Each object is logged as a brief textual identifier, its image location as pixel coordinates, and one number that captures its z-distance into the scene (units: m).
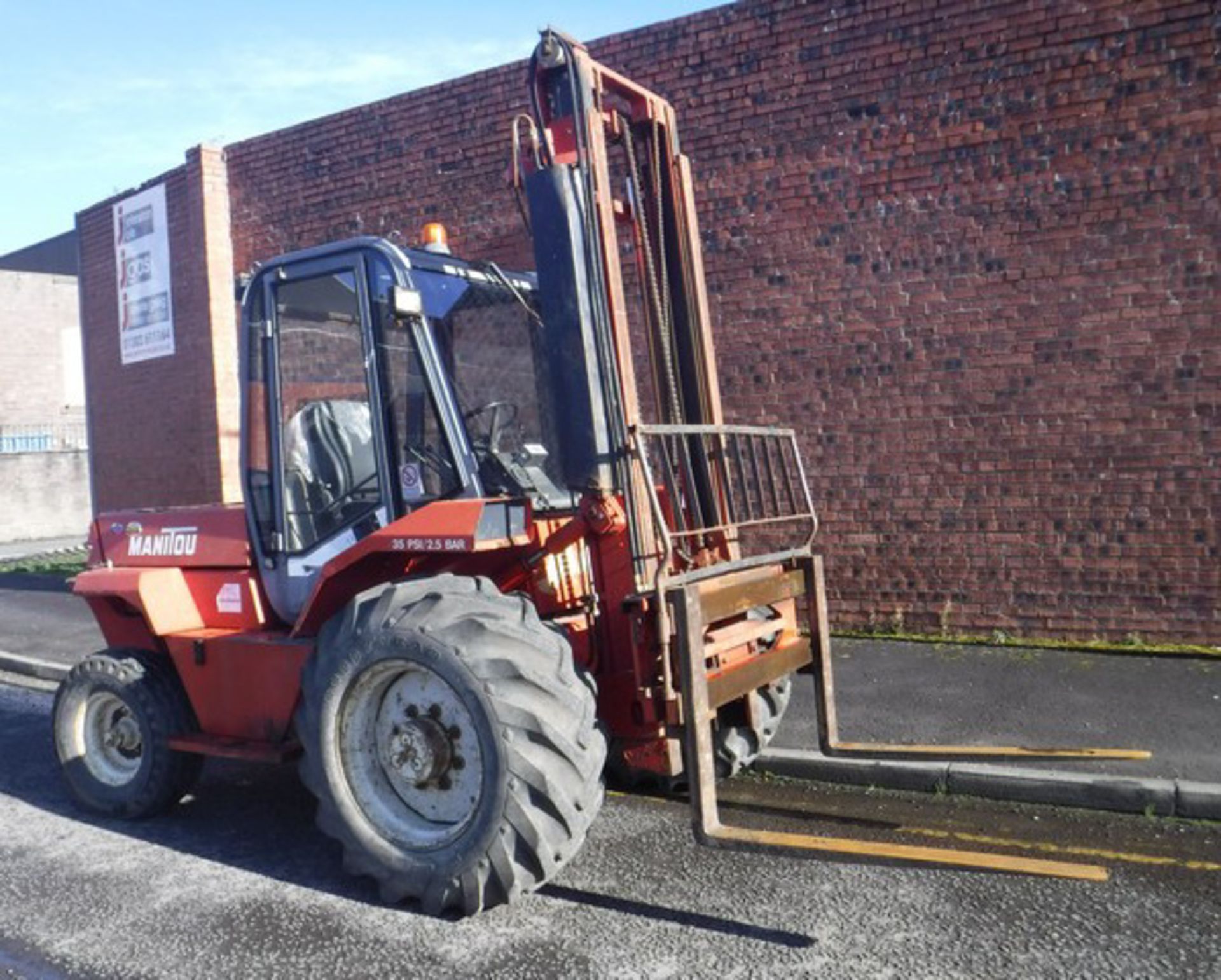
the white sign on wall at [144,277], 13.67
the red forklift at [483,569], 4.26
